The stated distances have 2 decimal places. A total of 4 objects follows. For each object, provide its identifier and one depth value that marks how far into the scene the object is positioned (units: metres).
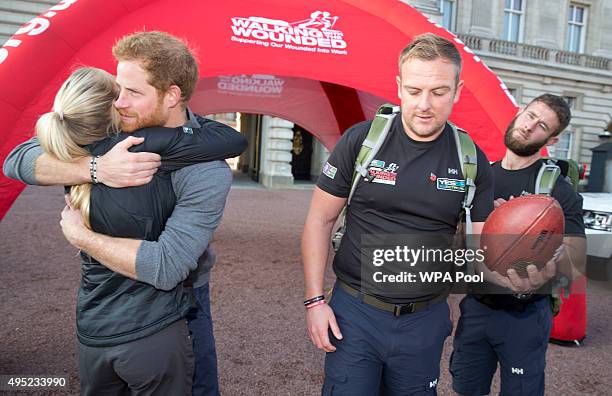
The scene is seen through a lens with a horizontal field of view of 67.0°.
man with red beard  1.68
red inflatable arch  3.85
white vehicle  6.54
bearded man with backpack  2.77
